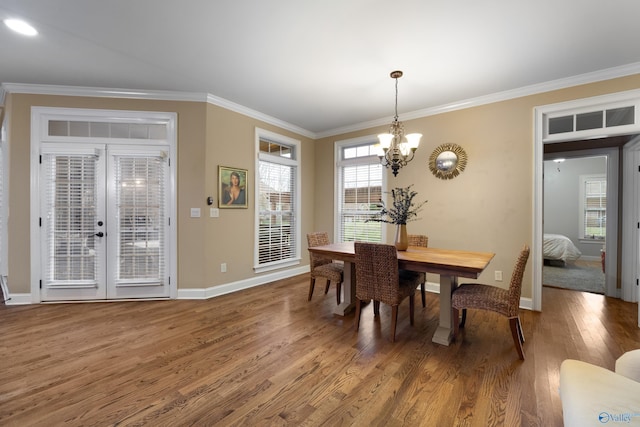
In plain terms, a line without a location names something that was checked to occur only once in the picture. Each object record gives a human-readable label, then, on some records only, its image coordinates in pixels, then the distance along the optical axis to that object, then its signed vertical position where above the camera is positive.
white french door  3.40 -0.14
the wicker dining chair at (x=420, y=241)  3.38 -0.38
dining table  2.24 -0.48
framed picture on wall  3.83 +0.34
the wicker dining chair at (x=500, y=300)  2.18 -0.74
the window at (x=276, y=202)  4.45 +0.16
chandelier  2.78 +0.73
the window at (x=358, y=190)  4.64 +0.39
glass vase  2.98 -0.29
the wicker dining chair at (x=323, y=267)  3.35 -0.72
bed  5.59 -0.76
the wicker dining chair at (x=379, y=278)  2.45 -0.63
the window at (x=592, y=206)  6.59 +0.19
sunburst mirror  3.75 +0.74
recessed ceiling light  2.18 +1.52
